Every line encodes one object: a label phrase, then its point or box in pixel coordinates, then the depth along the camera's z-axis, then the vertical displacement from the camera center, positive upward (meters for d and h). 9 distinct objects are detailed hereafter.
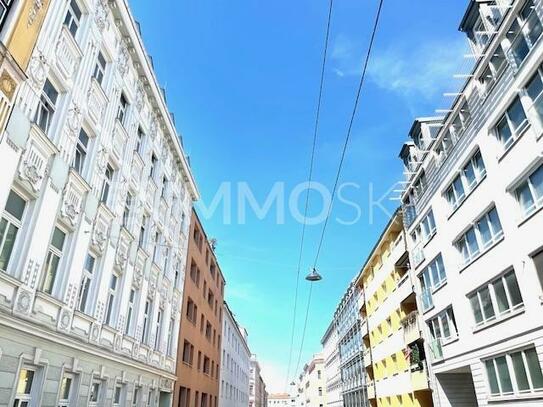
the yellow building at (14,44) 9.07 +7.73
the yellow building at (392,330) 25.52 +5.35
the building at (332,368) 61.19 +6.50
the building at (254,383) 97.84 +6.52
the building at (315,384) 83.69 +5.22
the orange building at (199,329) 26.20 +5.79
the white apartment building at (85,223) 9.67 +5.30
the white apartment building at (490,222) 13.60 +6.91
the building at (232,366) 45.34 +5.40
